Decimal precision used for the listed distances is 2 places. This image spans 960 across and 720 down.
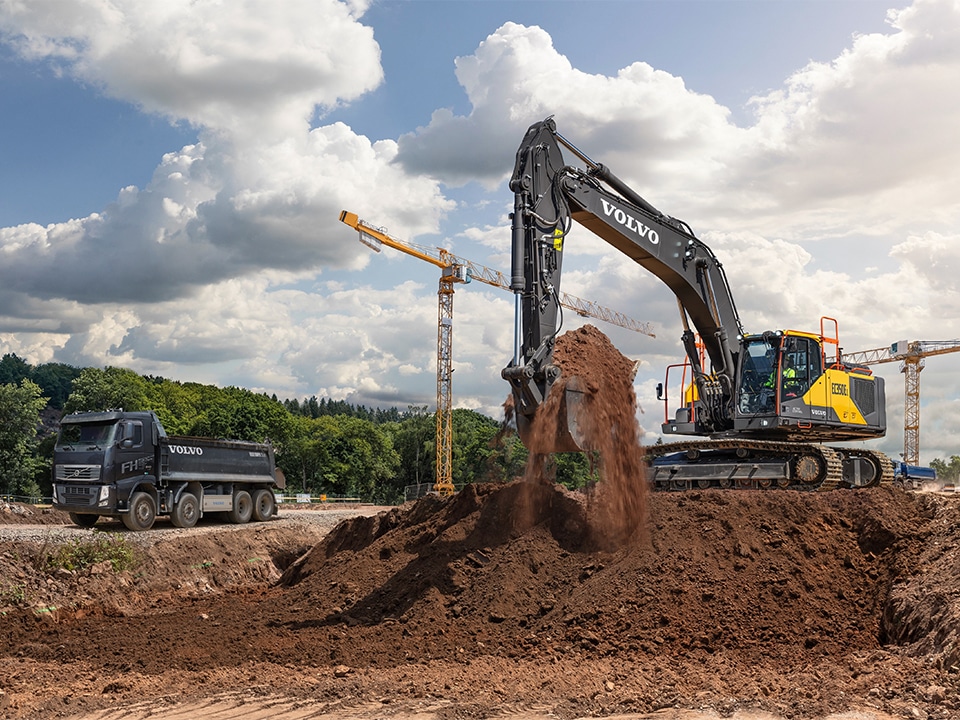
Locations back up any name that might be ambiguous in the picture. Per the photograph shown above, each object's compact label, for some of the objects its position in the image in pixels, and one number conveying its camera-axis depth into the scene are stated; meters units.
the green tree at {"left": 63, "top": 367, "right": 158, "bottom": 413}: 68.06
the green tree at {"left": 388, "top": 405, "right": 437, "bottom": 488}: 82.50
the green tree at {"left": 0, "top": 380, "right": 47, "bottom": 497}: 50.50
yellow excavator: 13.71
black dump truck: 19.28
